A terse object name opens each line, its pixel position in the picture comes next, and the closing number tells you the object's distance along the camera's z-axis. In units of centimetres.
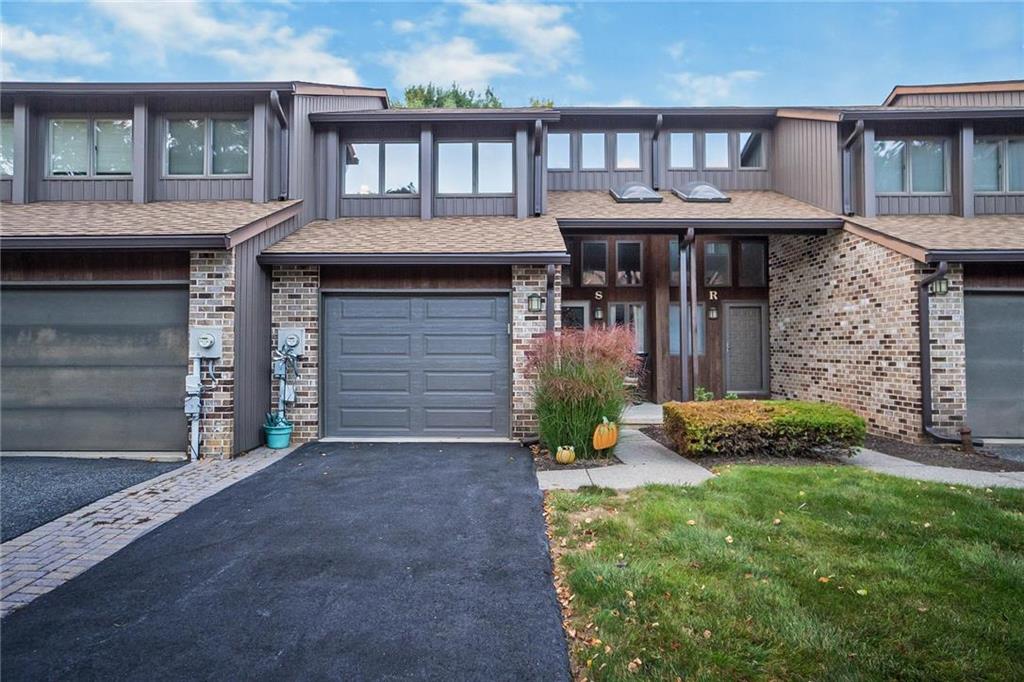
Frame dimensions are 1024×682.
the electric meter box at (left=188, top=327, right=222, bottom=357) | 621
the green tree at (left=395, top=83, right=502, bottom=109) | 2244
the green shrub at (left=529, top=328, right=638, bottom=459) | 583
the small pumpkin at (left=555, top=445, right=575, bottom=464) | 580
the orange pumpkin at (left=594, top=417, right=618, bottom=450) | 583
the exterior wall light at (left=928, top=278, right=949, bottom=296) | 687
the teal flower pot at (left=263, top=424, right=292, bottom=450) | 689
